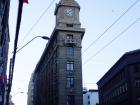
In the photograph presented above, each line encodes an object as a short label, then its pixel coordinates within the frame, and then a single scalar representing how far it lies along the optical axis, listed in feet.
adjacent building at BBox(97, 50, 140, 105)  108.42
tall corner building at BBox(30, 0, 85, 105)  103.33
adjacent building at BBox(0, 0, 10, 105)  58.09
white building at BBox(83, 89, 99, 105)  232.53
